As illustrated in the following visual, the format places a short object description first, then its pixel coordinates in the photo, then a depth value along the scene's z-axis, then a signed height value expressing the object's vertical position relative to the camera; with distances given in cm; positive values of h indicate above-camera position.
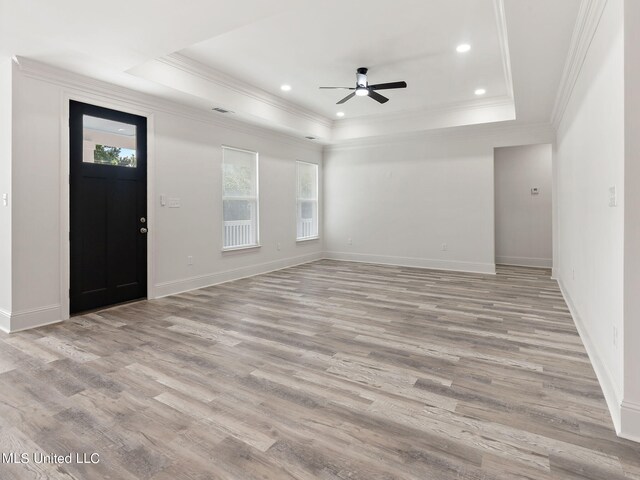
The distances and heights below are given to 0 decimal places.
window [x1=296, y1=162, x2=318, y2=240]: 782 +82
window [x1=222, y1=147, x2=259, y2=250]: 593 +68
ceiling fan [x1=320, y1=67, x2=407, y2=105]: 461 +197
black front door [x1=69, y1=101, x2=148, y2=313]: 397 +38
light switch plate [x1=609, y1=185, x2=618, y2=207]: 198 +22
